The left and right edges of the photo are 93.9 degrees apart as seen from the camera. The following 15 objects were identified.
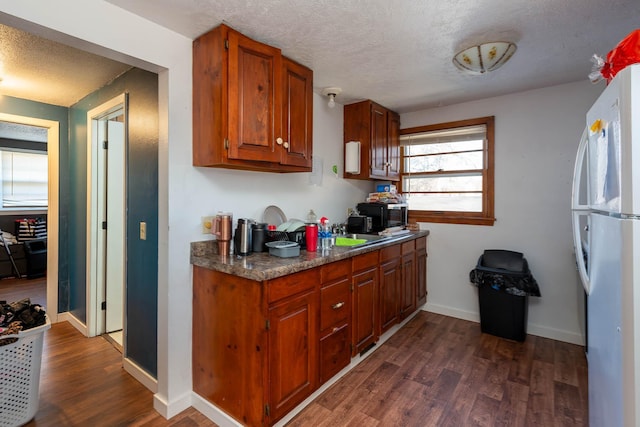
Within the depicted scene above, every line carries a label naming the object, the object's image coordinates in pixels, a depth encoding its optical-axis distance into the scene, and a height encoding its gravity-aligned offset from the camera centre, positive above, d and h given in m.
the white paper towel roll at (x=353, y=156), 3.13 +0.57
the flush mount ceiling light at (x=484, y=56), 1.83 +0.99
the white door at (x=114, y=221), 2.80 -0.11
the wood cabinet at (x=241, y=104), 1.73 +0.66
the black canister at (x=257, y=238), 2.01 -0.19
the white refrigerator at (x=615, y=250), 0.90 -0.14
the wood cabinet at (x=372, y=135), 3.12 +0.81
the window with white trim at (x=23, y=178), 5.47 +0.59
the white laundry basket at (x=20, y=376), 1.67 -0.96
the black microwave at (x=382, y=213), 3.11 -0.03
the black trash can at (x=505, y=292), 2.69 -0.75
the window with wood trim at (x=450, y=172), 3.15 +0.44
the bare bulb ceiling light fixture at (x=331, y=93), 2.74 +1.11
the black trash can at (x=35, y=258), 4.79 -0.79
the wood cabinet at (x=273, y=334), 1.55 -0.74
